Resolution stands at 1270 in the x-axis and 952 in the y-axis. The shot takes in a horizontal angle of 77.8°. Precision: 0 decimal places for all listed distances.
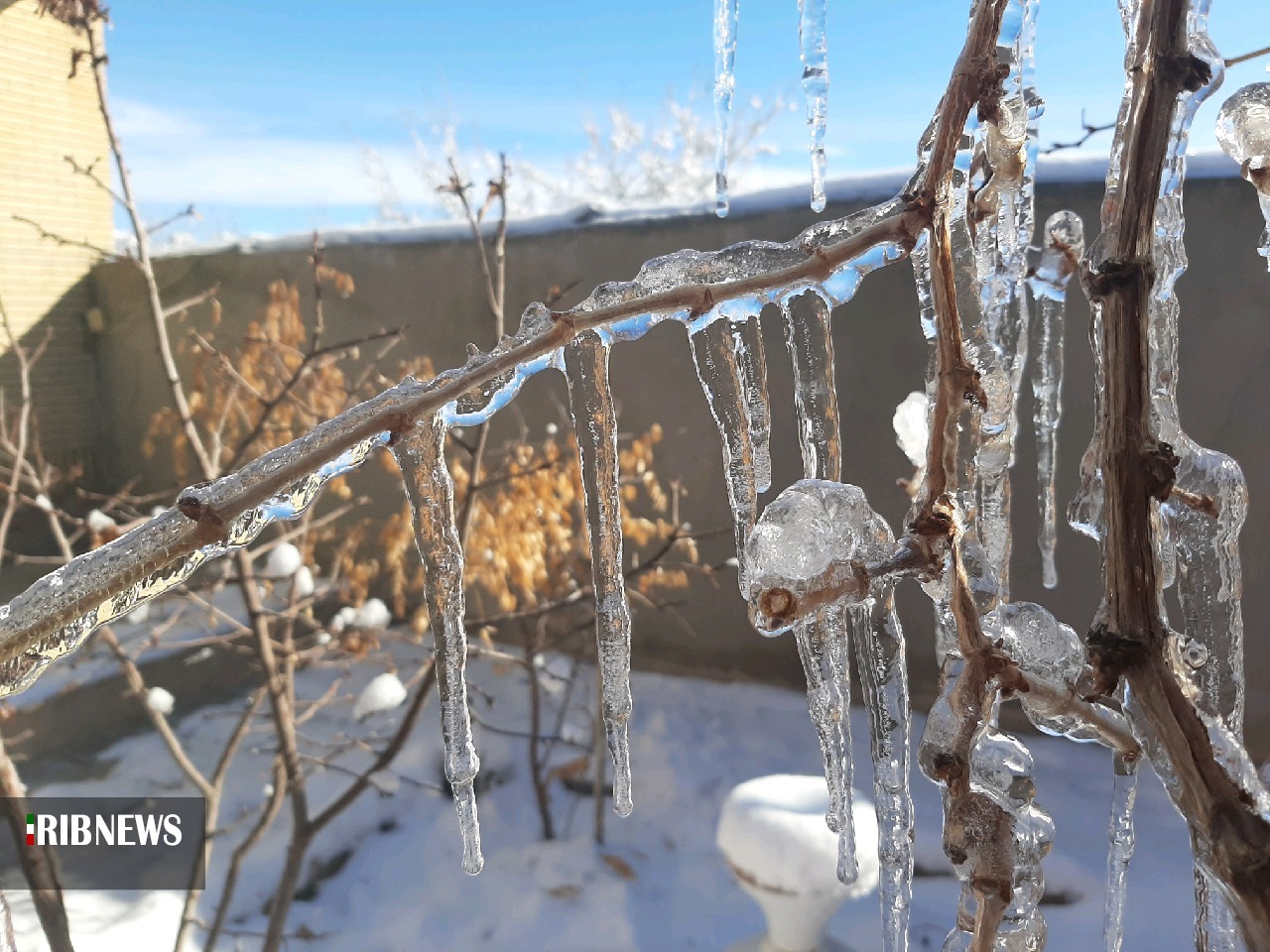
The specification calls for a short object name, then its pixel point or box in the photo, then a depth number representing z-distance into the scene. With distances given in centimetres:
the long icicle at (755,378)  46
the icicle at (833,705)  43
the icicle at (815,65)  53
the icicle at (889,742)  43
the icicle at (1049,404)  84
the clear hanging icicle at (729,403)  44
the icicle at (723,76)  60
